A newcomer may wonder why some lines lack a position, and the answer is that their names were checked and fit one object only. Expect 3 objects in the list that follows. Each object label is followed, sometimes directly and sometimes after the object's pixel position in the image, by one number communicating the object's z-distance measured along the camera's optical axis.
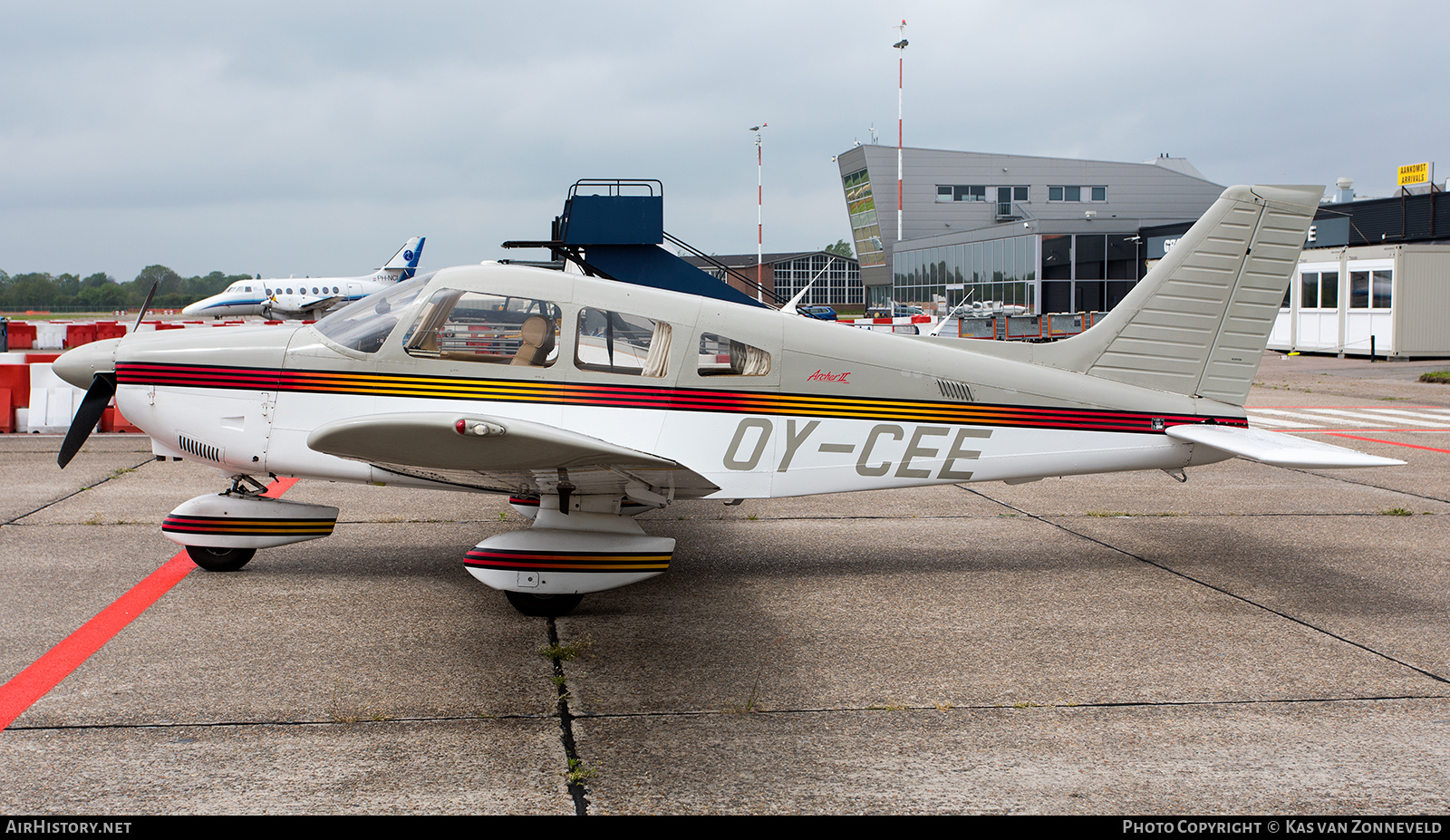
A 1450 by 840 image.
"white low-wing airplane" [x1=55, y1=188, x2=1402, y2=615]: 5.86
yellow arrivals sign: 34.88
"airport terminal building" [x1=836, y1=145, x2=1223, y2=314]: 72.56
